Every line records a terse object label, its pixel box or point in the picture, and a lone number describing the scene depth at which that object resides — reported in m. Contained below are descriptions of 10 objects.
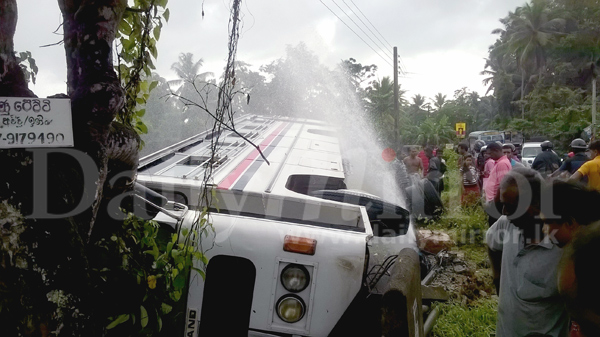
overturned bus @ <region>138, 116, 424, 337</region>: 2.48
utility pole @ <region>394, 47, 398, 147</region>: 22.14
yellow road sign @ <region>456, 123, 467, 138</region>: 21.78
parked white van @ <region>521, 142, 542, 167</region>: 21.91
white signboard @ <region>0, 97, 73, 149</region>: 1.78
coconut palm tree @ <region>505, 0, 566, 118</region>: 47.88
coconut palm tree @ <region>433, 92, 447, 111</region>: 59.31
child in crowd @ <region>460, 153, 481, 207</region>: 8.88
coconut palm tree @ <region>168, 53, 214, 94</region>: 38.16
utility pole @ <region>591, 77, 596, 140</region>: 27.88
